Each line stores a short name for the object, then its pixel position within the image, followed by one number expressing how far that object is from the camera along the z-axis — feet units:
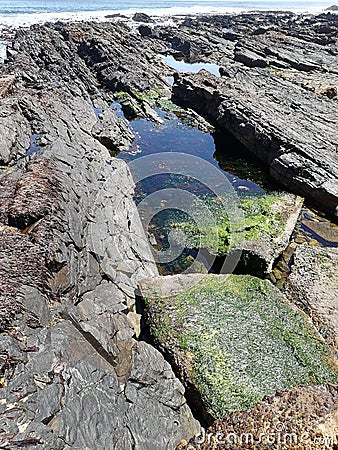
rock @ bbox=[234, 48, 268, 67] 126.31
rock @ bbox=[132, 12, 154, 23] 245.24
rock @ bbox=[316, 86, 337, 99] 87.97
